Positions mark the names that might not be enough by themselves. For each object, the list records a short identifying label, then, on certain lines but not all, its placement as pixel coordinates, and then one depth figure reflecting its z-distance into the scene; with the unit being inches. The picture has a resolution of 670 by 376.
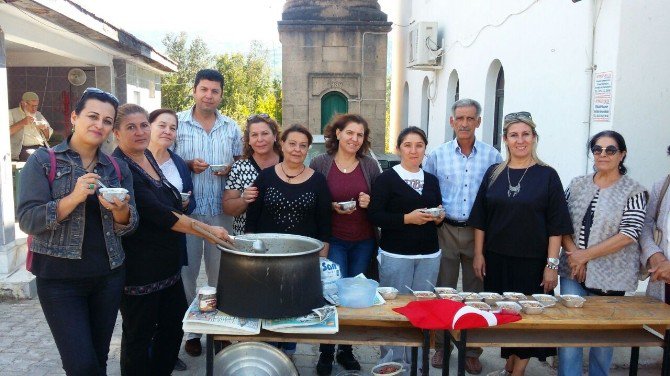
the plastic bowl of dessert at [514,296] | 136.9
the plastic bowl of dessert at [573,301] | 135.0
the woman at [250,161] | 159.9
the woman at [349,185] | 157.1
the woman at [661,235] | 136.3
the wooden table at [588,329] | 127.4
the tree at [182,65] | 1141.1
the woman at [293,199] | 147.8
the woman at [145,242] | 123.8
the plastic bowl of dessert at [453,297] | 135.4
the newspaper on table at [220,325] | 113.8
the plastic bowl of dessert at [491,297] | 135.0
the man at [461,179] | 165.8
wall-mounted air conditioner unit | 477.1
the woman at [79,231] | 101.7
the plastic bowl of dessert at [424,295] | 138.3
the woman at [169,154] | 146.8
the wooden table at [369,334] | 118.4
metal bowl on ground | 118.7
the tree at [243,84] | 1130.7
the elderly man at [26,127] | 322.0
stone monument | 539.2
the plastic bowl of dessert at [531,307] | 129.2
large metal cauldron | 110.4
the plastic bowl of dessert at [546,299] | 135.4
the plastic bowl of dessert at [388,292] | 137.9
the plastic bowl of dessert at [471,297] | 135.6
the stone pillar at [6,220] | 227.8
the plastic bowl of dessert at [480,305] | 128.5
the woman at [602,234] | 136.8
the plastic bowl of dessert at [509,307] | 127.7
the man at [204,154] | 170.7
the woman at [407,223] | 153.3
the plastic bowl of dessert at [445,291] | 141.3
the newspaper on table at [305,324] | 115.3
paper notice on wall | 187.2
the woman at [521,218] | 142.3
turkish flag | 120.4
